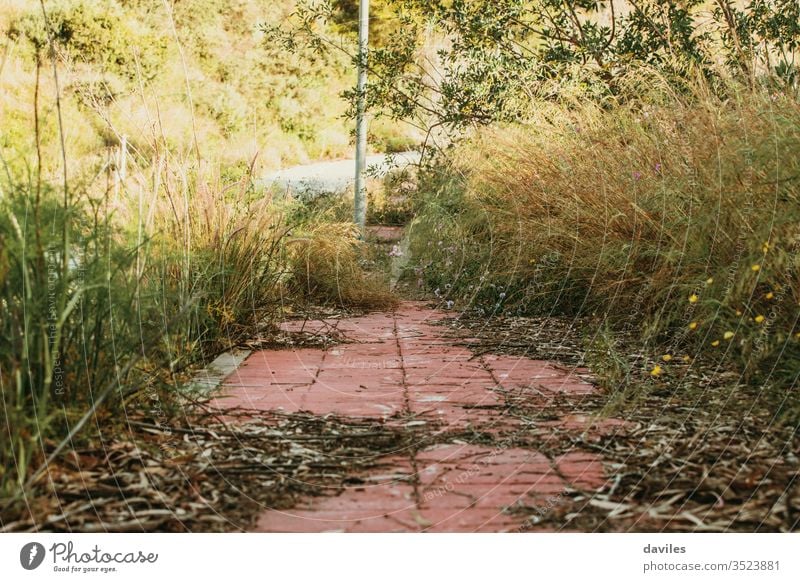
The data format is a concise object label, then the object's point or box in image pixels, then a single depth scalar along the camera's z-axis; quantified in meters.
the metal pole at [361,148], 10.59
